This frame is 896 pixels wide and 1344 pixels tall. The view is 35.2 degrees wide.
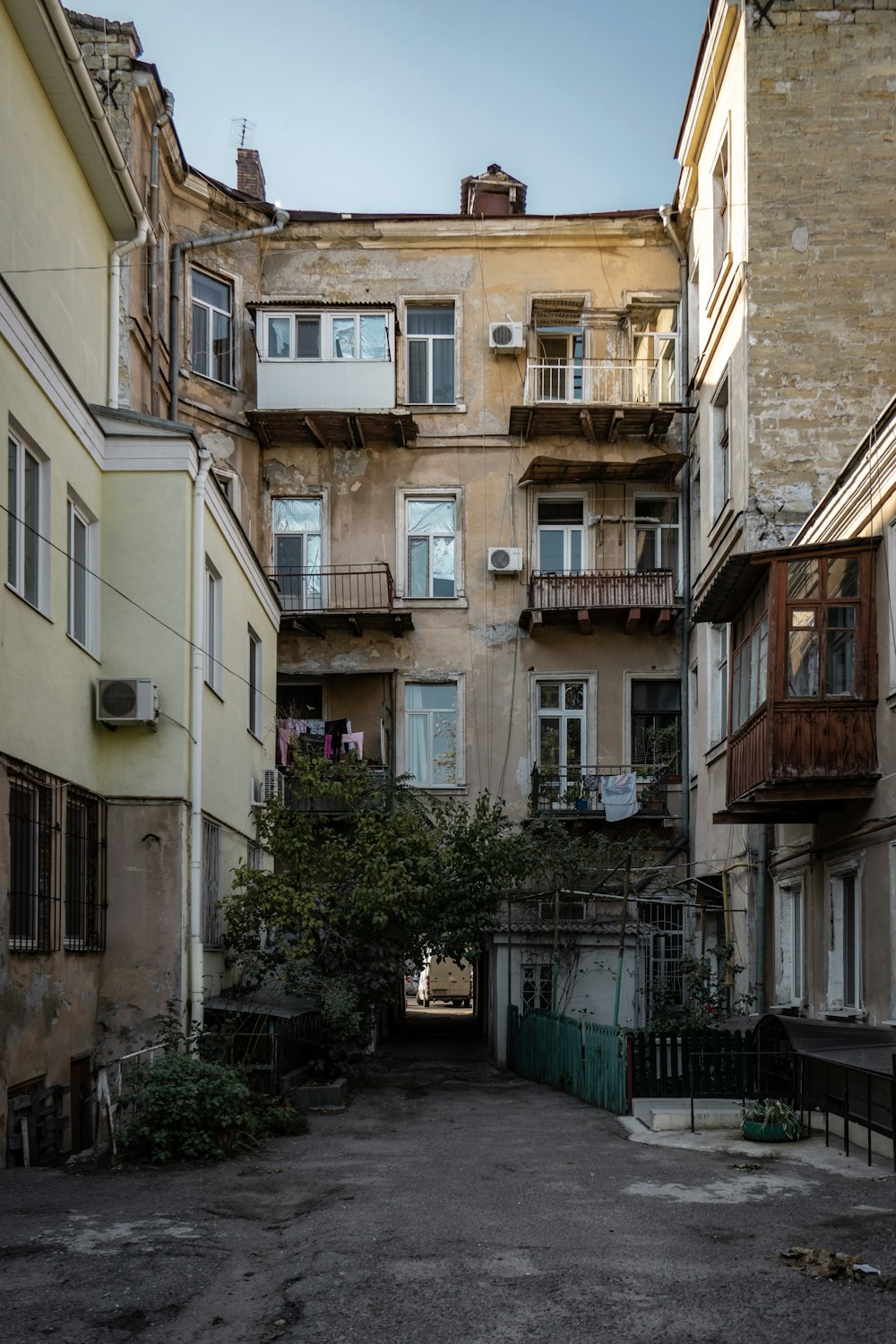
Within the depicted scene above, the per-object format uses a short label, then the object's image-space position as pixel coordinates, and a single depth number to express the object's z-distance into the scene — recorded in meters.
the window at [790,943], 18.48
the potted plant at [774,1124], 12.47
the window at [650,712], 26.98
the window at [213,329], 26.94
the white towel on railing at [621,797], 25.69
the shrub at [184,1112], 11.54
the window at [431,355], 28.38
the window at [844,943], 15.86
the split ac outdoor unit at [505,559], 27.17
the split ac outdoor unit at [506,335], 27.50
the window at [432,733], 27.19
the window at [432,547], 27.80
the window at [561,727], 27.02
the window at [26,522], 12.14
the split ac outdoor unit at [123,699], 14.14
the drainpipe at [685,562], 26.20
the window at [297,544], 27.47
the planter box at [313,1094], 15.89
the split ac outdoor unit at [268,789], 20.28
